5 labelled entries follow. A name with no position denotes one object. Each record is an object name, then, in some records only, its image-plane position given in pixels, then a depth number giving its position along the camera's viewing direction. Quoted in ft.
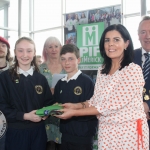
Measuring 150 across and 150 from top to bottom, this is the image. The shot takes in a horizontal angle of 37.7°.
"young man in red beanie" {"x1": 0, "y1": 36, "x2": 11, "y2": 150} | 8.66
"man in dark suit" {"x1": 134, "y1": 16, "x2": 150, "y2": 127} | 7.24
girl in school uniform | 6.45
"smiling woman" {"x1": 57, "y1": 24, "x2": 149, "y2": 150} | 4.99
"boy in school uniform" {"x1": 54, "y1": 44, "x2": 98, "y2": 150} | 6.96
